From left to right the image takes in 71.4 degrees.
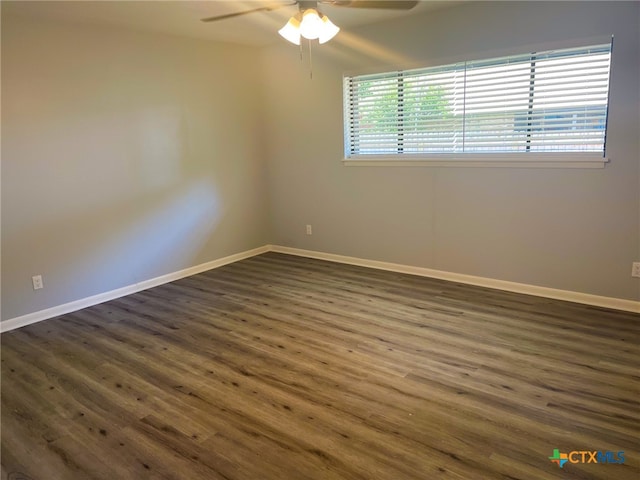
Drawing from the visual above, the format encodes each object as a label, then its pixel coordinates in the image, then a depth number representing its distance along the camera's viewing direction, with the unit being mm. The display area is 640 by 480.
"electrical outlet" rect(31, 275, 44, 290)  3598
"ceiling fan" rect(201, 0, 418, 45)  2547
